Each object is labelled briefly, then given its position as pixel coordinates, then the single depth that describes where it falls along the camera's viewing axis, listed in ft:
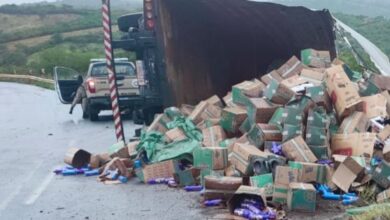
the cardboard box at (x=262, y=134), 32.60
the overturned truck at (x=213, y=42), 42.11
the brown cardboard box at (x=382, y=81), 38.34
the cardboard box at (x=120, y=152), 37.19
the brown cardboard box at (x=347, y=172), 28.04
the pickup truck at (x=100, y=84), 68.23
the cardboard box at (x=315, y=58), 39.86
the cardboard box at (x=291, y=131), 31.68
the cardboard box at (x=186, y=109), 41.64
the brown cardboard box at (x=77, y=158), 37.89
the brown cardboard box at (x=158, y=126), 39.96
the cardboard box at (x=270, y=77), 38.58
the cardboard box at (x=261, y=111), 34.45
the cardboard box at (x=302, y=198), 26.37
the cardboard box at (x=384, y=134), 31.53
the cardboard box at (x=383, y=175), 27.32
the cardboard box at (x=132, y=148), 37.01
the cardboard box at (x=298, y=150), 30.25
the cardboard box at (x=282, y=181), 27.12
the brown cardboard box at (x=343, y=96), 33.60
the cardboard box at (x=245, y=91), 37.17
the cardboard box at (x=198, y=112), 39.04
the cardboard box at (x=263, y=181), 27.99
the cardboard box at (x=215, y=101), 40.22
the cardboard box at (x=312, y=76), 36.27
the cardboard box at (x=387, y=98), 35.24
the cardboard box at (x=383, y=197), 25.95
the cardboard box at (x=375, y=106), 33.99
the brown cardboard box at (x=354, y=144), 30.30
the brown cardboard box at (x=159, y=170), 33.47
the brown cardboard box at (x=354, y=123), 32.30
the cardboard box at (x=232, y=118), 35.96
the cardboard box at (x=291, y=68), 39.05
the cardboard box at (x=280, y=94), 34.81
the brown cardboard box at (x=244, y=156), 30.09
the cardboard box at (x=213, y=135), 35.40
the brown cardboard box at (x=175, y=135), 36.96
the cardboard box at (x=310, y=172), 28.25
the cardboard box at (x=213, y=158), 31.78
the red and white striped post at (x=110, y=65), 43.27
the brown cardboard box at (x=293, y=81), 36.14
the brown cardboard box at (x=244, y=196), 26.02
